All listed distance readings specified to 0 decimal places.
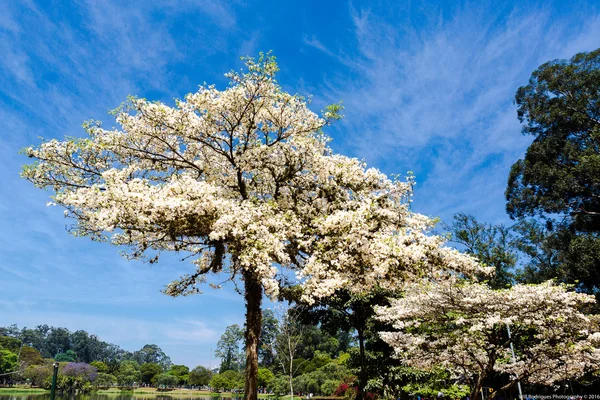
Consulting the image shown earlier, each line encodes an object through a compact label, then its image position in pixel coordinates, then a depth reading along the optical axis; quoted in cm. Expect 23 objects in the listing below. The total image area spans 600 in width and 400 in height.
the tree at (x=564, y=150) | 2822
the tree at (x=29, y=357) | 8294
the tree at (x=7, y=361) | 7744
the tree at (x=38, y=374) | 6650
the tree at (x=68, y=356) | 12336
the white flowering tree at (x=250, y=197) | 988
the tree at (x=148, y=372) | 9919
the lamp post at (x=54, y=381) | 724
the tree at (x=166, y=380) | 9257
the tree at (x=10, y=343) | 9116
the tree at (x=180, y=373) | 10104
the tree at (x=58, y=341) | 14162
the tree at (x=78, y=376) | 6644
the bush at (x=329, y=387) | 4284
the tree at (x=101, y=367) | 9174
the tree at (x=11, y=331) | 12597
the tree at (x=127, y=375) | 8719
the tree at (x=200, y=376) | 9069
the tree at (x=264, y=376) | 6256
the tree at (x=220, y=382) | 7738
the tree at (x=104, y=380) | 7612
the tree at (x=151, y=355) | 14862
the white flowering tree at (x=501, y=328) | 1184
